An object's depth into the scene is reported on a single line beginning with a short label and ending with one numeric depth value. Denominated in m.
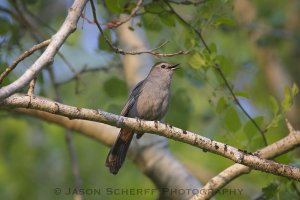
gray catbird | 10.99
